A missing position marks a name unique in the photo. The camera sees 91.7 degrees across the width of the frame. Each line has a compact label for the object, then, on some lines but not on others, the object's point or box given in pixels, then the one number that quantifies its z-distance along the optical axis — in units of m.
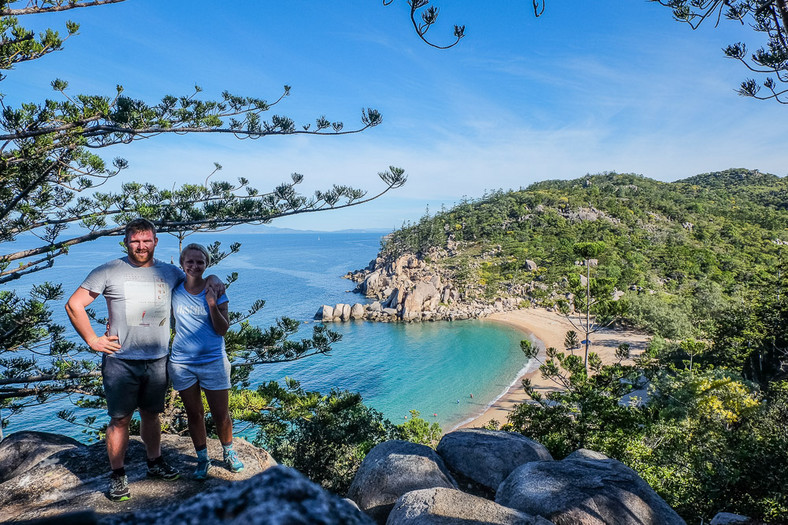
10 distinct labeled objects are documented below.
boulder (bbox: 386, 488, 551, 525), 3.08
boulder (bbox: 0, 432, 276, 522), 2.67
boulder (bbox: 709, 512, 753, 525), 4.54
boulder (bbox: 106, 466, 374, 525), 0.71
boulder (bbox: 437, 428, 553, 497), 5.44
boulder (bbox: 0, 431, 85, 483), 3.93
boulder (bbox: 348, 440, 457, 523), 4.53
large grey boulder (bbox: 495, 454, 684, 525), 3.60
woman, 2.81
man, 2.63
